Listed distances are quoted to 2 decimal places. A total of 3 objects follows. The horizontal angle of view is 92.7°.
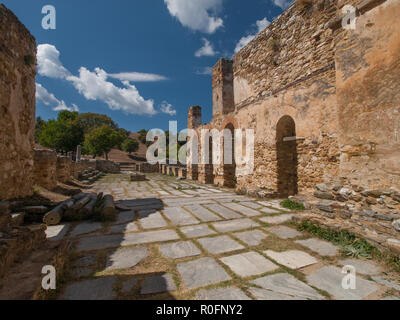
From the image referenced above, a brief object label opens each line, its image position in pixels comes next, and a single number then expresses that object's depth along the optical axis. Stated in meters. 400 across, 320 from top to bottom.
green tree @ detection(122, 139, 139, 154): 55.16
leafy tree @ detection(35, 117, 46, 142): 44.84
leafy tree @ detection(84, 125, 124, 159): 35.81
